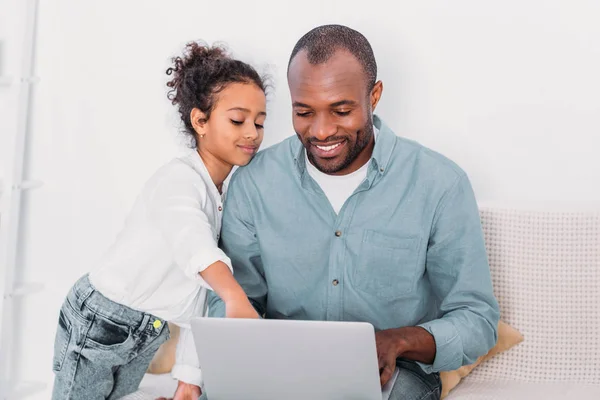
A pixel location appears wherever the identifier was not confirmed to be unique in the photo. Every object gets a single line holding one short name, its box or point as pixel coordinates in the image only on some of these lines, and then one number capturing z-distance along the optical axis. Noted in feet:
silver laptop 4.81
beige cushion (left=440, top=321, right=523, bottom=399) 6.48
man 6.00
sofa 6.56
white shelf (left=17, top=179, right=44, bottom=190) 8.38
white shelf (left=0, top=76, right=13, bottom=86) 8.06
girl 6.26
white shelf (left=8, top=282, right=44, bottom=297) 8.52
